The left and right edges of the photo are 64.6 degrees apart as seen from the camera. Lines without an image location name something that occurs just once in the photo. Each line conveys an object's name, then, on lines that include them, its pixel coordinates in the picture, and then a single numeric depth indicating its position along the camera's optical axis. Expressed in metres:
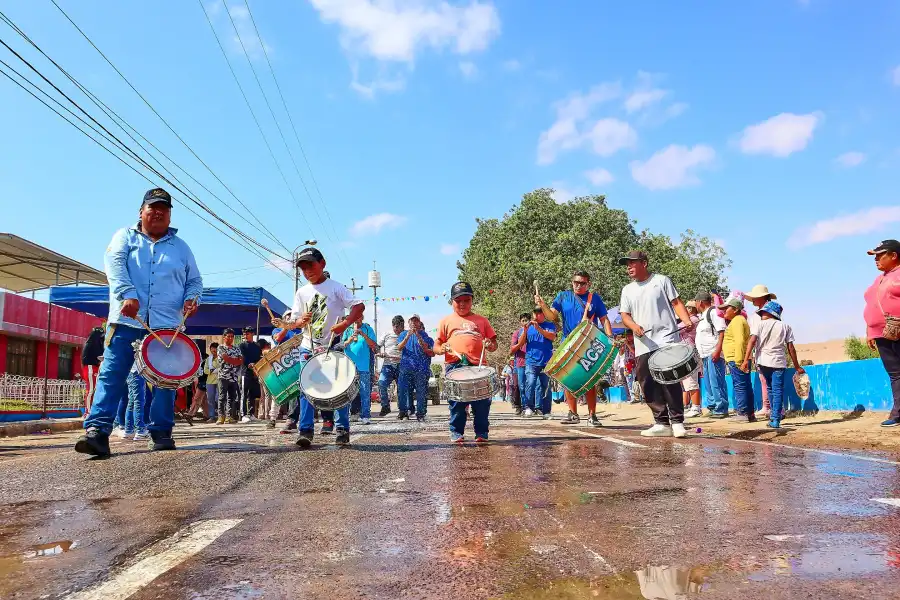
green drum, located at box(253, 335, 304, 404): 8.40
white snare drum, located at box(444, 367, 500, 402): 6.77
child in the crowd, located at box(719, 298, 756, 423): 9.33
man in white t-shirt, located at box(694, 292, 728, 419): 10.67
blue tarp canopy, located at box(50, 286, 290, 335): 15.94
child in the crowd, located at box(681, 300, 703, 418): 11.20
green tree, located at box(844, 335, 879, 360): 44.33
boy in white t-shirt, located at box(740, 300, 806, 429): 8.74
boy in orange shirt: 7.10
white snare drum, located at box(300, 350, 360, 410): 6.31
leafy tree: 38.75
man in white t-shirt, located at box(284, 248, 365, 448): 6.90
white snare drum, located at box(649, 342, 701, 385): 7.06
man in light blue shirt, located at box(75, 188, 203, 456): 5.77
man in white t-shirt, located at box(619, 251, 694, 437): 7.55
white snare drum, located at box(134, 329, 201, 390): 5.86
